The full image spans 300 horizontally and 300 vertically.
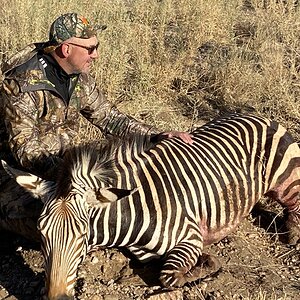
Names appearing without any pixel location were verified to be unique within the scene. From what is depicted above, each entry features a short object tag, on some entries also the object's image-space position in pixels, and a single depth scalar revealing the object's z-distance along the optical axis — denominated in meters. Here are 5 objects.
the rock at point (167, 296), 3.78
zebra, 3.24
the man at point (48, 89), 4.27
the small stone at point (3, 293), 3.87
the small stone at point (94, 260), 4.16
